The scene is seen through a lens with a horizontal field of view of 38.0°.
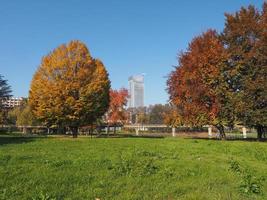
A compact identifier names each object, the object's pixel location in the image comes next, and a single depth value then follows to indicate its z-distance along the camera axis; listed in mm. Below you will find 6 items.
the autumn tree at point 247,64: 31047
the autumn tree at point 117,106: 69750
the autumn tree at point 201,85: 33094
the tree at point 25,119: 92806
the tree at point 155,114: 140250
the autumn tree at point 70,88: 41375
